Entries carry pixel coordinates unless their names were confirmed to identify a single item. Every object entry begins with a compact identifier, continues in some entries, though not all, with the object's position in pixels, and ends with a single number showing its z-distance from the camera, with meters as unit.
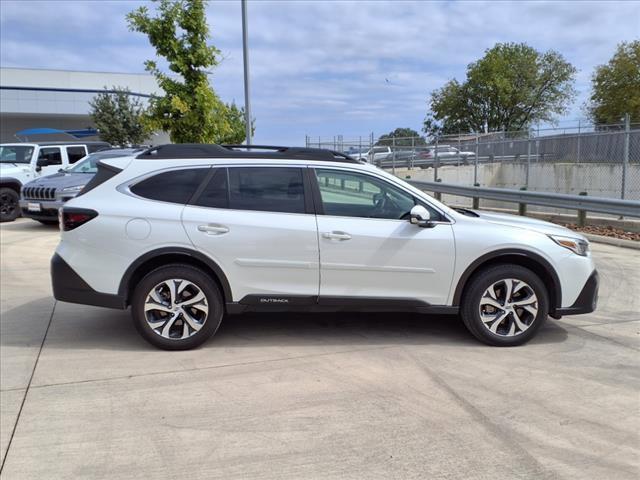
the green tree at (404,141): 29.20
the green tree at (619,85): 43.22
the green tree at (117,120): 36.78
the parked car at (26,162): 13.94
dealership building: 42.31
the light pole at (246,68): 13.23
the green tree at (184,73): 13.23
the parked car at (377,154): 27.93
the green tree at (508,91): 54.25
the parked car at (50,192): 11.66
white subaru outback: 4.64
